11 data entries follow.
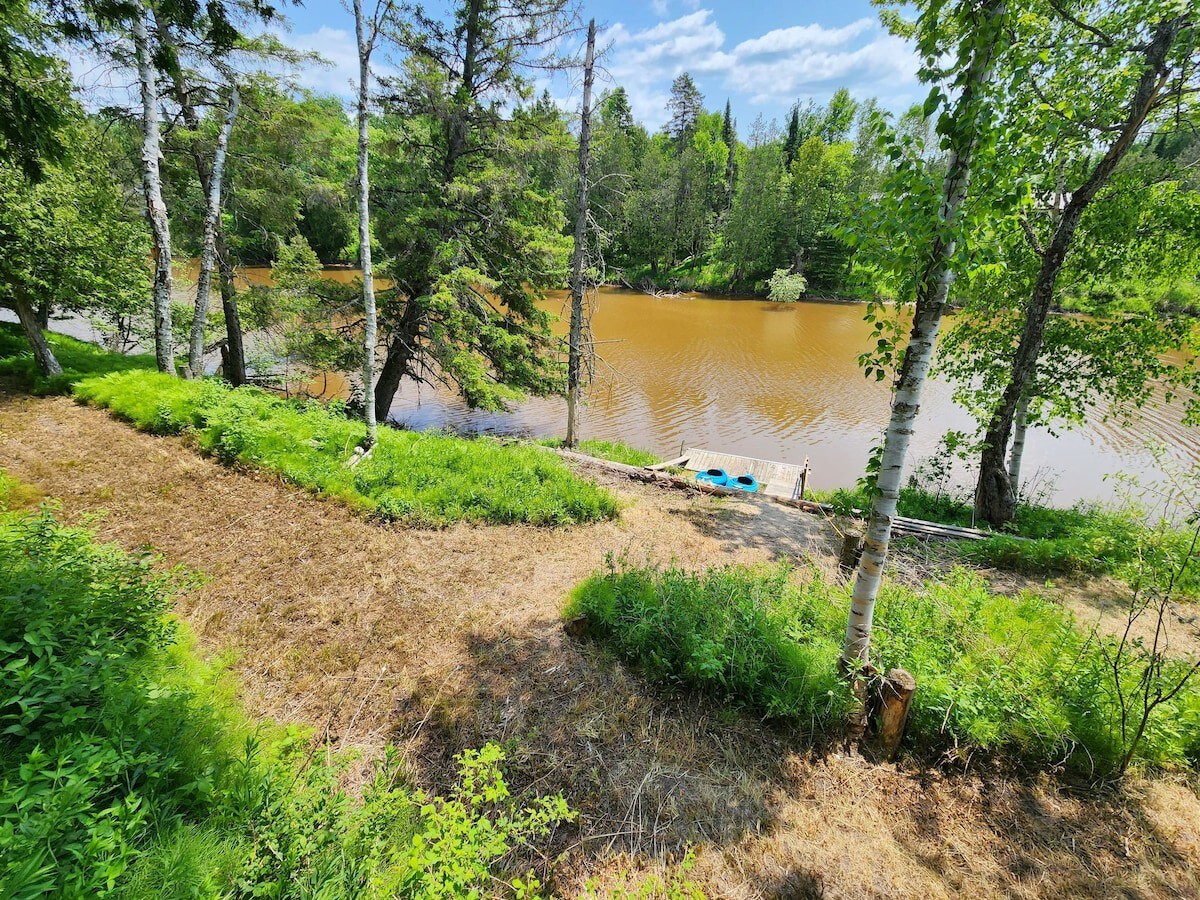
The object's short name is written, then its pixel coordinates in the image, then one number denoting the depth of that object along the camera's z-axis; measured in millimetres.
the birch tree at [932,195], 2840
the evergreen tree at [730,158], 54962
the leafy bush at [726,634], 3826
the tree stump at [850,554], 6570
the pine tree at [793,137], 56056
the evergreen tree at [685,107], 56531
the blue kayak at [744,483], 10883
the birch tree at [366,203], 6727
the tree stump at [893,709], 3420
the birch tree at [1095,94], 6645
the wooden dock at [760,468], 11672
